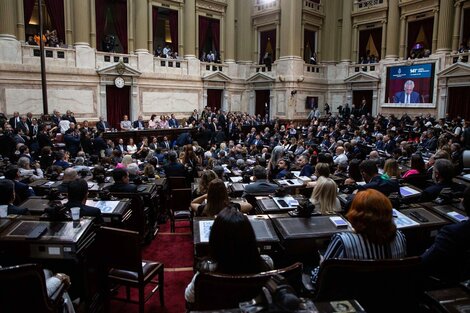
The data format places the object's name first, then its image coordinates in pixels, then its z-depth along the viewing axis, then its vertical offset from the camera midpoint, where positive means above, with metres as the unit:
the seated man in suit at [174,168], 7.29 -1.16
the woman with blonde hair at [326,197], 3.93 -0.92
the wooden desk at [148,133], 13.00 -0.86
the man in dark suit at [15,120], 11.58 -0.35
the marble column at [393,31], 19.38 +4.41
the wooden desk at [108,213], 3.92 -1.11
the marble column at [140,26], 17.48 +4.10
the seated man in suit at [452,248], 2.48 -0.93
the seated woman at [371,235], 2.38 -0.81
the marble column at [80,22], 15.65 +3.81
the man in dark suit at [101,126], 13.22 -0.58
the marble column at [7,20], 13.79 +3.40
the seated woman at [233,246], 2.13 -0.80
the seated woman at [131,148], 11.88 -1.23
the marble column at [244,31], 21.81 +4.90
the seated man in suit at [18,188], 5.11 -1.11
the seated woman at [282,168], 6.69 -1.11
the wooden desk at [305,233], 2.93 -1.00
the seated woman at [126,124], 14.98 -0.56
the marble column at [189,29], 19.33 +4.42
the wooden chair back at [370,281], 2.15 -1.01
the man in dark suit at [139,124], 15.02 -0.55
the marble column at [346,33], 21.27 +4.71
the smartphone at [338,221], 3.18 -0.97
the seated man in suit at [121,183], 5.21 -1.06
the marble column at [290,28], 19.97 +4.71
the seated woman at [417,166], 5.61 -0.82
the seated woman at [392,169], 5.61 -0.86
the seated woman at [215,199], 3.71 -0.90
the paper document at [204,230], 2.95 -1.01
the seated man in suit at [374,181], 4.35 -0.83
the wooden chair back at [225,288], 1.98 -0.98
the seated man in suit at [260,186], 4.99 -1.04
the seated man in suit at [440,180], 4.34 -0.80
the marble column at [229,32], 21.16 +4.65
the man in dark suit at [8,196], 3.63 -0.87
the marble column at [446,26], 17.08 +4.18
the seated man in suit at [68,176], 5.33 -0.97
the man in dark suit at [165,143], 12.50 -1.16
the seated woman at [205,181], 4.99 -0.96
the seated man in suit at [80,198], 3.66 -0.92
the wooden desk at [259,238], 2.90 -1.03
